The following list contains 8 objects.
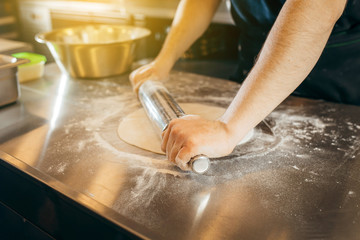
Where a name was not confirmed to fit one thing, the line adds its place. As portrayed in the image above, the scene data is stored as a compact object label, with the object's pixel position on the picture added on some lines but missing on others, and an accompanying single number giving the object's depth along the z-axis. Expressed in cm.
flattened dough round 79
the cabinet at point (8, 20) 277
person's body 64
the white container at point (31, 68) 118
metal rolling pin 63
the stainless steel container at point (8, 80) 93
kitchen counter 53
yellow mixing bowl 113
